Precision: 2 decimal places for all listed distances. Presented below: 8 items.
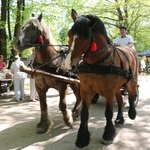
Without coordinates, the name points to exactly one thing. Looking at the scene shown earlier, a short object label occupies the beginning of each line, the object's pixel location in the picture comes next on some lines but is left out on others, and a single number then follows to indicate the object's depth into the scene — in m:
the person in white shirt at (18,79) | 9.95
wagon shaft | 4.78
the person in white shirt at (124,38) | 7.42
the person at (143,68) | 20.59
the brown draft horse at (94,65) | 3.74
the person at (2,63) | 11.10
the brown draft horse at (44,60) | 4.82
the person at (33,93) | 9.72
